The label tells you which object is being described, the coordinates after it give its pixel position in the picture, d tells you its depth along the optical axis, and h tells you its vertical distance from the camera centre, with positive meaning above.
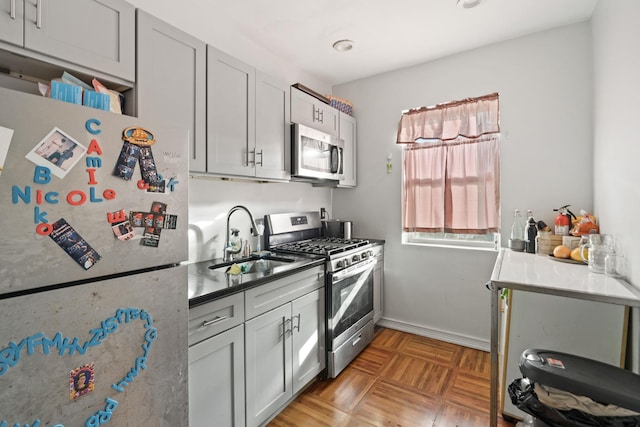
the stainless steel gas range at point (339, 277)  2.21 -0.53
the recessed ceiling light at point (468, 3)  2.00 +1.44
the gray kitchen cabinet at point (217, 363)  1.34 -0.74
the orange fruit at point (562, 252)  1.96 -0.26
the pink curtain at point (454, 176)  2.62 +0.35
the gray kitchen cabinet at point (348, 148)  3.07 +0.70
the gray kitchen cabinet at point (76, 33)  1.05 +0.70
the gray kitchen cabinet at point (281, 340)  1.63 -0.80
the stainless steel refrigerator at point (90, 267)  0.83 -0.18
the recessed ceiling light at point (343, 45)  2.50 +1.45
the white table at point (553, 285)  1.28 -0.34
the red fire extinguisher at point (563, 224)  2.12 -0.08
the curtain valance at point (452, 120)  2.58 +0.87
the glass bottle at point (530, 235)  2.30 -0.17
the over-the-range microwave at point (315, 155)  2.36 +0.50
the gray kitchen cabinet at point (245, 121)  1.78 +0.62
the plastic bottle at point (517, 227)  2.49 -0.12
